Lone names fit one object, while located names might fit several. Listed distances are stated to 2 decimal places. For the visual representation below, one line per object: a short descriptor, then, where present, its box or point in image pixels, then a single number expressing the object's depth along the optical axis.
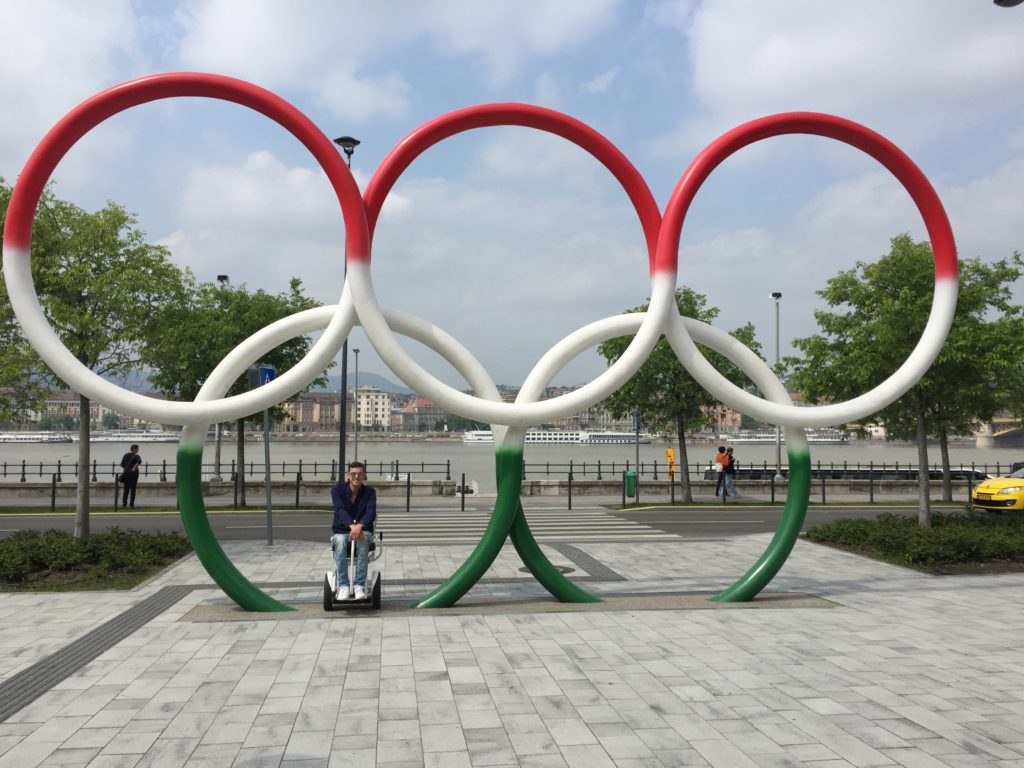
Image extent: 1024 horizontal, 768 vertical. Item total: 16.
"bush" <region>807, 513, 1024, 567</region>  11.76
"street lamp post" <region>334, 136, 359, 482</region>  15.71
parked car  17.30
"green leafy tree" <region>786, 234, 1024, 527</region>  13.60
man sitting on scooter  8.38
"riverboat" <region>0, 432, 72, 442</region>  101.31
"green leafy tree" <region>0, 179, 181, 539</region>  12.51
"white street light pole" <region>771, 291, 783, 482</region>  28.23
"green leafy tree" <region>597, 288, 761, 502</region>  22.61
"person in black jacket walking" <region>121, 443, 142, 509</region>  20.39
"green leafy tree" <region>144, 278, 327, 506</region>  20.45
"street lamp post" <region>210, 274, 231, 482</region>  24.68
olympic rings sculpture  7.79
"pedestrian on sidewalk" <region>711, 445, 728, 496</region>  23.51
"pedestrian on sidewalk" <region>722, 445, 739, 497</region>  23.42
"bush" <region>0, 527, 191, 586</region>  10.34
